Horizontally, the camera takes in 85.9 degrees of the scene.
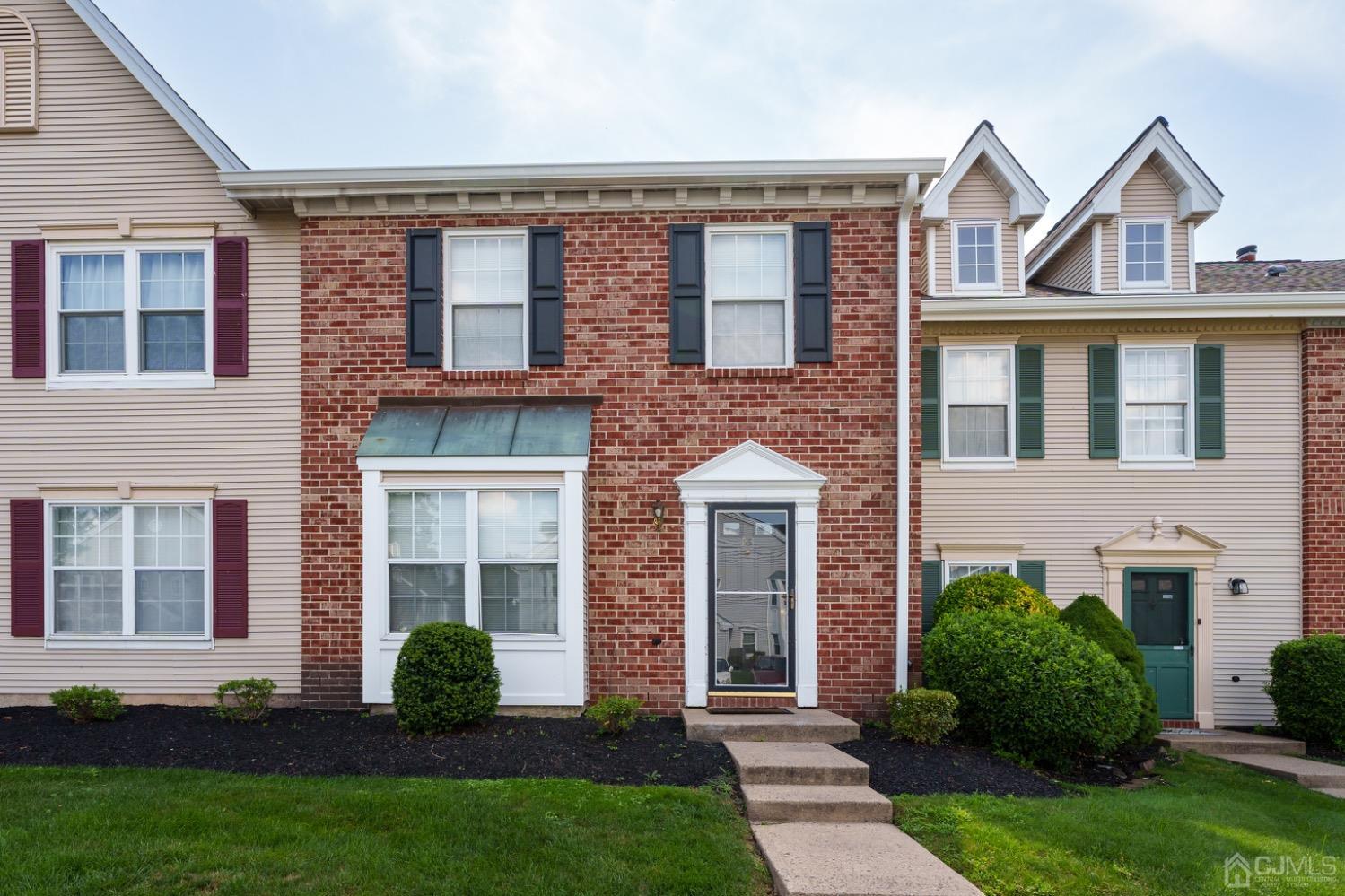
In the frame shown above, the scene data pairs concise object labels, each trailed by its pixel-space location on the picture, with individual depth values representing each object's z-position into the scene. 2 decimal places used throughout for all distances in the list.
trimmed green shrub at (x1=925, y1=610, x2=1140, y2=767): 6.55
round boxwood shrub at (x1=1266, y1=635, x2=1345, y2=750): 8.51
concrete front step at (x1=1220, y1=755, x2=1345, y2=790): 7.35
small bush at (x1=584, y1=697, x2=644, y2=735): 6.61
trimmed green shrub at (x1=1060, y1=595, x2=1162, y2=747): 7.45
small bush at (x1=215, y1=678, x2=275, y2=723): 7.28
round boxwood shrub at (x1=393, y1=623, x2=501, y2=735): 6.55
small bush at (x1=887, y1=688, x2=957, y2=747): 6.81
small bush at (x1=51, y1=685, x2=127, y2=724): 7.16
